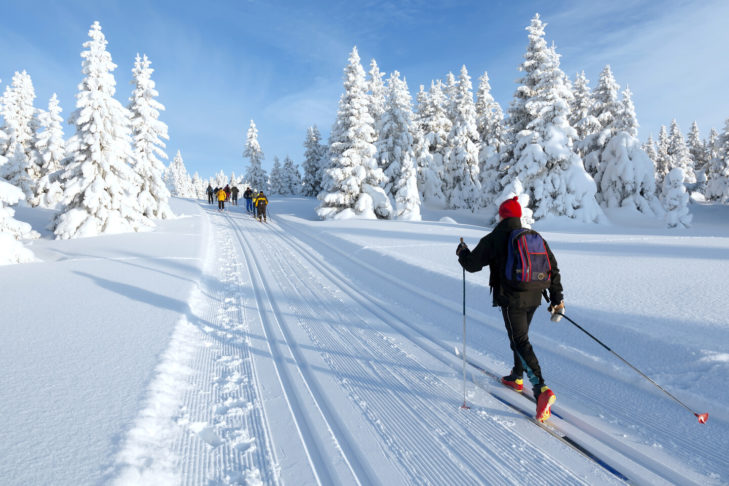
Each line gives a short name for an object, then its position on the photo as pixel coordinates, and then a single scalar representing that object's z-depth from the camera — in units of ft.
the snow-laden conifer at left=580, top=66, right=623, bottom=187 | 102.68
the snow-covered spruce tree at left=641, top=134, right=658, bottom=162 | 181.78
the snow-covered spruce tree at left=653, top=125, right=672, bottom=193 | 181.88
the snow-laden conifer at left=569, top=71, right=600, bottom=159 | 109.40
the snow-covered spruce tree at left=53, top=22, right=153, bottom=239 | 54.29
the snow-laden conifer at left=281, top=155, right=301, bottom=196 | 206.80
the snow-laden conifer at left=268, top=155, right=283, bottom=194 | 206.08
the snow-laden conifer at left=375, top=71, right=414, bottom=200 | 106.32
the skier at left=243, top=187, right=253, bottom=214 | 93.96
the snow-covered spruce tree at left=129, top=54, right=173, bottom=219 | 76.23
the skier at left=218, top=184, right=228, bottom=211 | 95.55
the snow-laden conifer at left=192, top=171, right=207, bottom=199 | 397.06
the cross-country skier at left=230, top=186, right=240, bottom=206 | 126.95
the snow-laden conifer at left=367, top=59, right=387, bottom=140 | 121.29
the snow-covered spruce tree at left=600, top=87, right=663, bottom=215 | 95.30
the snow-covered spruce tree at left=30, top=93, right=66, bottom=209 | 98.02
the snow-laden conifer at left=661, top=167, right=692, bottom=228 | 86.28
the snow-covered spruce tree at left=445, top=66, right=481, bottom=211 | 116.06
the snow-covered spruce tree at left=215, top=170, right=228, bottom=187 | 492.13
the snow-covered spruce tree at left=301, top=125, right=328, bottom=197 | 164.55
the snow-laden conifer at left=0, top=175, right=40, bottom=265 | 33.96
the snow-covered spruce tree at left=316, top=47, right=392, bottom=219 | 78.74
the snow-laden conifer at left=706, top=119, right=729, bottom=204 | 124.47
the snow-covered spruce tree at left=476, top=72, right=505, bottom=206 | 127.34
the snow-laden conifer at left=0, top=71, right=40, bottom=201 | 94.99
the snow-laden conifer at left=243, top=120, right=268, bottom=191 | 179.83
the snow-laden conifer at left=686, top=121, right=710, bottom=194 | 202.95
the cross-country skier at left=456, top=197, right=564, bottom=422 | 11.49
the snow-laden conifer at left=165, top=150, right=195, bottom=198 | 320.70
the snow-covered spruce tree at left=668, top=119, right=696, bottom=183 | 182.29
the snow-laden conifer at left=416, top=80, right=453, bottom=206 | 119.24
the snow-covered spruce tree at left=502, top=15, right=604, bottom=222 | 76.02
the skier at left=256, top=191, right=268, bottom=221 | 73.10
